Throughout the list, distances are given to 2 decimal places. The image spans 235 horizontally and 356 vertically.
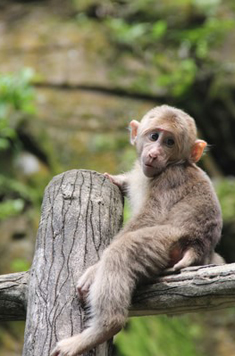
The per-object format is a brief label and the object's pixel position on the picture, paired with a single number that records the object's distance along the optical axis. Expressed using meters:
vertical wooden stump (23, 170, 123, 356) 6.61
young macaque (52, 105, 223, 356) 6.73
